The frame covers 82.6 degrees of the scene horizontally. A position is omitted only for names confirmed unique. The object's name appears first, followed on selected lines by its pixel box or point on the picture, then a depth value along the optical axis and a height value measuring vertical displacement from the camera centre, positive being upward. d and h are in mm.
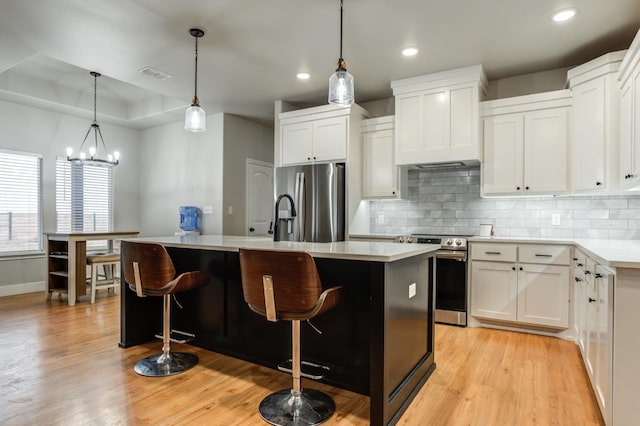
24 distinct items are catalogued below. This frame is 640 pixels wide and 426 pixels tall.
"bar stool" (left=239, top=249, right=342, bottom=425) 1822 -439
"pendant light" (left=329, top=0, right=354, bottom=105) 2445 +860
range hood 3947 +553
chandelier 4717 +756
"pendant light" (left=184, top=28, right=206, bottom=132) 3061 +815
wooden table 4566 -636
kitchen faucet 4355 -5
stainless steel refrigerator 4242 +79
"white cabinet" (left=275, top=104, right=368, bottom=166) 4383 +992
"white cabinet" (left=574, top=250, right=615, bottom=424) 1771 -653
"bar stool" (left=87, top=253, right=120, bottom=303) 4734 -799
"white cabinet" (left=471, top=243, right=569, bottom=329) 3285 -662
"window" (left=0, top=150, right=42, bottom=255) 5035 +132
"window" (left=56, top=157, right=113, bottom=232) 5645 +229
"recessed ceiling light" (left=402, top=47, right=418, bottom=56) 3376 +1528
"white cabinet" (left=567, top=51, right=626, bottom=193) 3115 +802
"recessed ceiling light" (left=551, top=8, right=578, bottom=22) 2721 +1516
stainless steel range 3705 -695
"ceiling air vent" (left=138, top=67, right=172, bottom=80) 3881 +1523
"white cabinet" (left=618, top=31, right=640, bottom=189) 2602 +741
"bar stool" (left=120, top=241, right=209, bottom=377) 2441 -470
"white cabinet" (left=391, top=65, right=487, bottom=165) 3768 +1054
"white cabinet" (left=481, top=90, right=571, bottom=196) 3539 +704
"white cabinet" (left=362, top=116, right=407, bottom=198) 4394 +609
